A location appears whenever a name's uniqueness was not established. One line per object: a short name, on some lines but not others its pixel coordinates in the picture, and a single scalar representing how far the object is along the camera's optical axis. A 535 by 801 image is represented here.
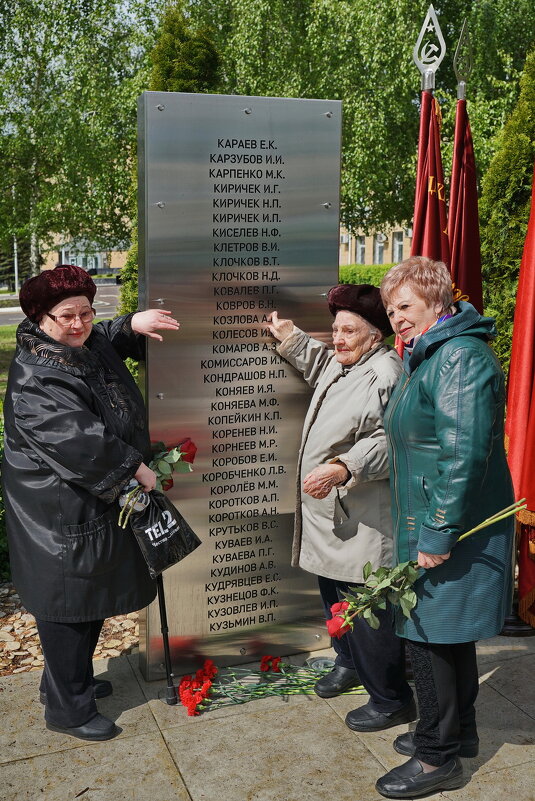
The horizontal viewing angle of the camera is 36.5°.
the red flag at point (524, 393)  3.89
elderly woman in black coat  2.99
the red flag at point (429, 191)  4.06
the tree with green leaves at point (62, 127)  14.65
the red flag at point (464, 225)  4.23
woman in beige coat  3.27
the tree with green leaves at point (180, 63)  10.16
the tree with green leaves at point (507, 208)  4.79
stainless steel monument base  3.49
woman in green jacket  2.60
